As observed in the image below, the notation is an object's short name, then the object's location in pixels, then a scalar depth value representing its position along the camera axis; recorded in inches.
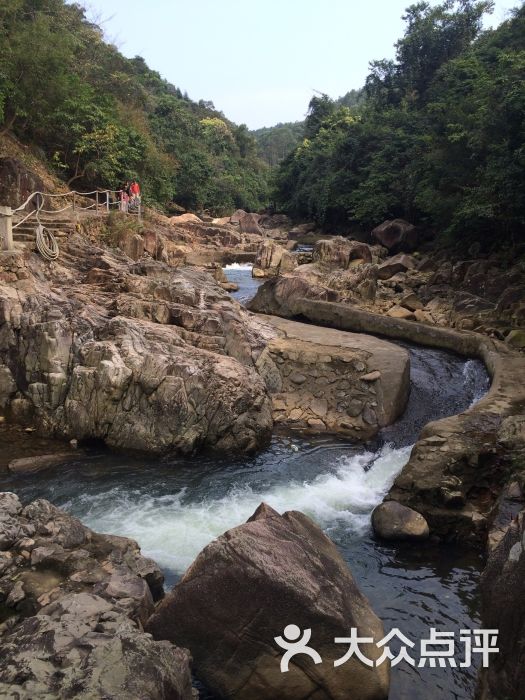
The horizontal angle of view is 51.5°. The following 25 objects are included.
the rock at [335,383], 429.4
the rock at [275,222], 1752.0
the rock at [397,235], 1075.9
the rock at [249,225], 1551.4
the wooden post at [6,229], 461.4
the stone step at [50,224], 576.4
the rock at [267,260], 1000.9
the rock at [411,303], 720.0
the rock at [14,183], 749.3
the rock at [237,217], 1600.6
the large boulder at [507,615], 156.9
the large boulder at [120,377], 374.9
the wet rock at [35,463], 340.5
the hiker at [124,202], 815.1
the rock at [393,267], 905.9
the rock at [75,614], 143.1
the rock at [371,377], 442.9
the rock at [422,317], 670.5
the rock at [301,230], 1550.3
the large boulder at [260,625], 182.7
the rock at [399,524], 282.7
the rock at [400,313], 681.0
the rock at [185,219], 1277.2
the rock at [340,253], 963.3
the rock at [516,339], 533.6
